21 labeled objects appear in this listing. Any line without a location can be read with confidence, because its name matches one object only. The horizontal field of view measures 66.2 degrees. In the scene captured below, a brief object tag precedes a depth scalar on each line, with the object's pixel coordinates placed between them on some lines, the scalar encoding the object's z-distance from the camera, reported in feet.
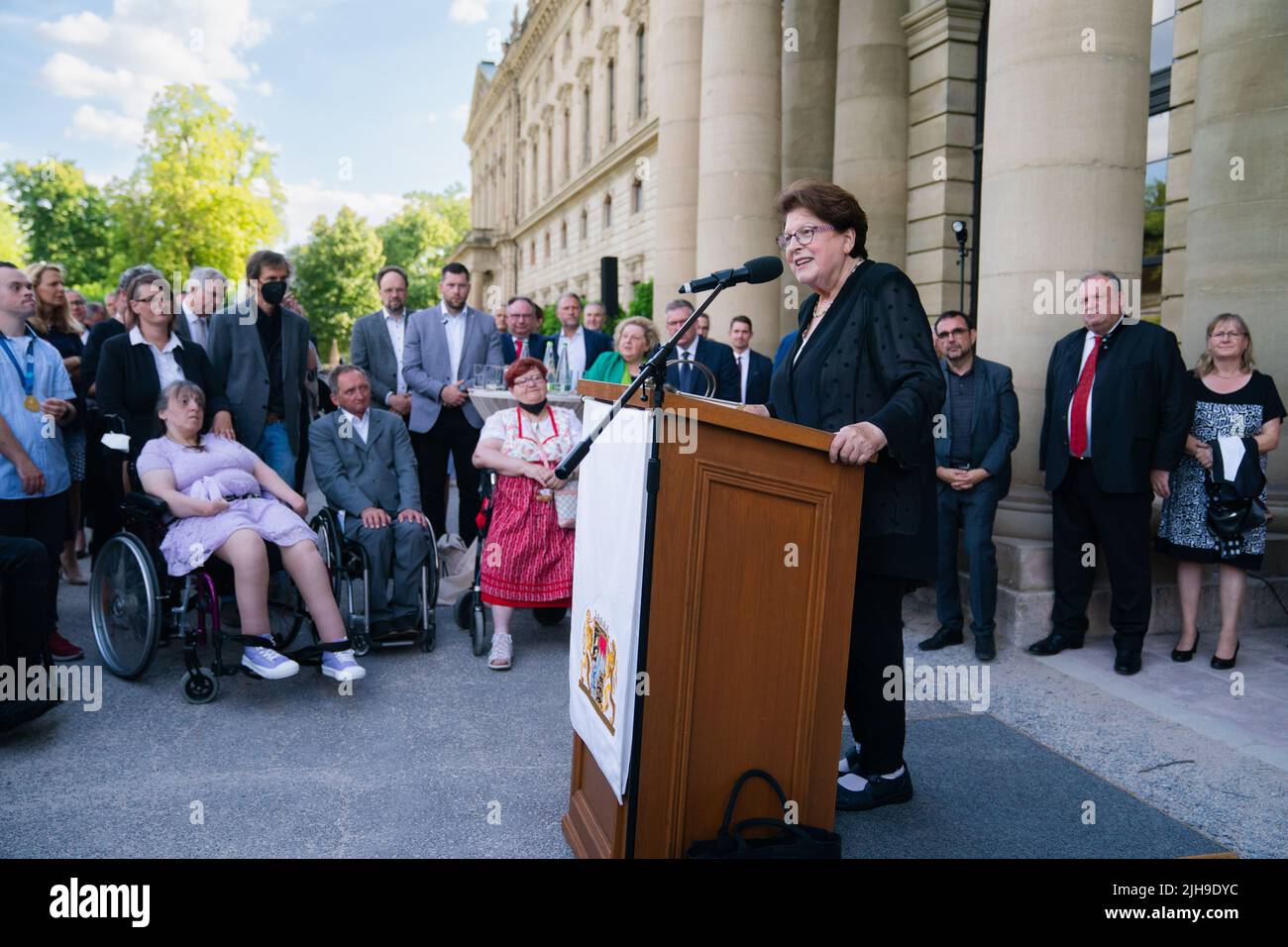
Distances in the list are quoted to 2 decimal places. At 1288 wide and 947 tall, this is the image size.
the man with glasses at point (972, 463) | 20.38
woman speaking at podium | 10.95
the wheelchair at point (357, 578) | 19.56
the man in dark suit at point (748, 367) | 32.04
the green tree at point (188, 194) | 131.44
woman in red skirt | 20.27
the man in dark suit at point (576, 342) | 31.91
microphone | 9.48
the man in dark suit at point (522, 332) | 30.04
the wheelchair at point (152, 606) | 16.71
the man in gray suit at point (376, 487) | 20.17
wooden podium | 9.32
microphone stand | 8.82
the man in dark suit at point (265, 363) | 22.54
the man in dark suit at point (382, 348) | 26.32
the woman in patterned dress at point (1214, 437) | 19.17
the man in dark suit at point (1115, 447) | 18.93
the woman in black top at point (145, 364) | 20.16
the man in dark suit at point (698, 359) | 27.22
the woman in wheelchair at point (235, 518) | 17.26
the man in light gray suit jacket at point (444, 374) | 25.91
